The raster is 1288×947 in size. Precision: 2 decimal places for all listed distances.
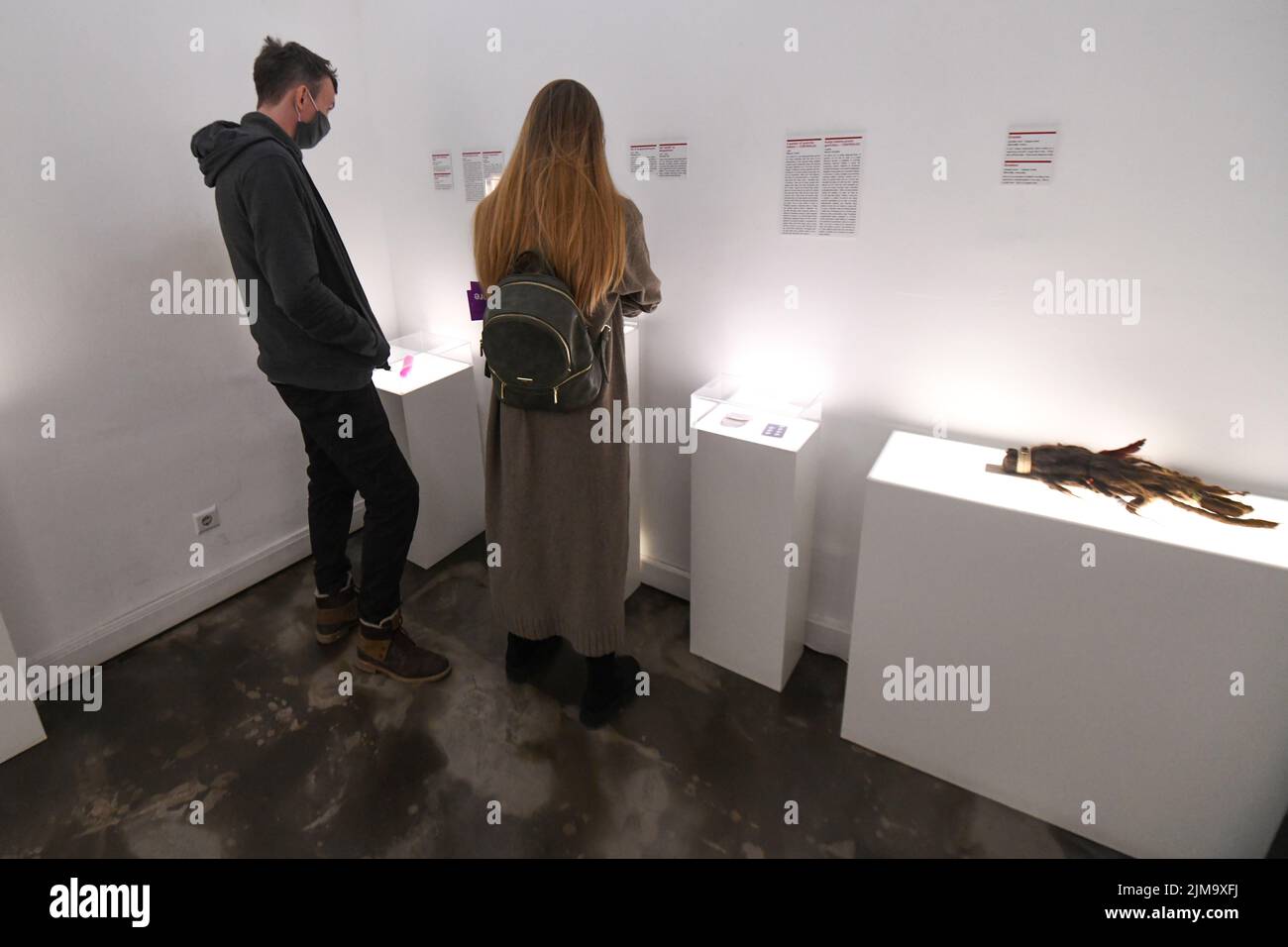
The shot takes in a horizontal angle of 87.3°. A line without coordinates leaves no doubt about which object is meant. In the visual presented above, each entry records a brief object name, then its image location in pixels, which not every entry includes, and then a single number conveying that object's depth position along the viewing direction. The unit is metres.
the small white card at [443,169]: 2.83
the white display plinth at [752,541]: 2.04
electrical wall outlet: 2.64
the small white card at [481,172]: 2.69
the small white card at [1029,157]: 1.65
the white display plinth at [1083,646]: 1.48
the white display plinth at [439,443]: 2.73
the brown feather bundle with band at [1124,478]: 1.61
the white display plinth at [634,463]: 2.43
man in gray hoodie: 1.77
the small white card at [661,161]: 2.19
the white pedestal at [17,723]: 1.97
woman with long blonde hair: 1.59
